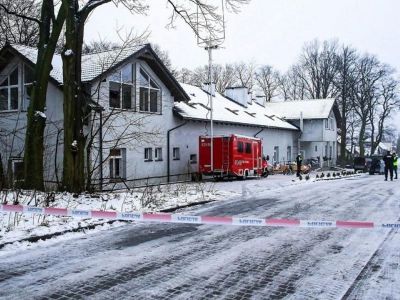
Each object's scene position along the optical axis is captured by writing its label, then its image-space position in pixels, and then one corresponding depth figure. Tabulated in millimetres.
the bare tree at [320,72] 69312
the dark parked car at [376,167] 40772
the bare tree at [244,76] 82812
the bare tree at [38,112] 15477
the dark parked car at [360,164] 45188
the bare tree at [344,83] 65062
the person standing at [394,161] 30159
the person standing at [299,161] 31325
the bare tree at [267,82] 84312
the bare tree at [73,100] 14945
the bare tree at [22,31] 32406
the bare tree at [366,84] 66938
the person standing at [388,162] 30172
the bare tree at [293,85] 77562
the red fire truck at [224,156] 27250
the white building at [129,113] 21938
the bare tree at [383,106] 68375
